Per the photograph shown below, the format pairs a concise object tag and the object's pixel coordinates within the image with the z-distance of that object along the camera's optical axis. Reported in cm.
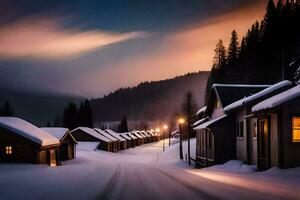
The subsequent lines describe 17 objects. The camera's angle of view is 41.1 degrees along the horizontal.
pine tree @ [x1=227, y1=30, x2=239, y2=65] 9902
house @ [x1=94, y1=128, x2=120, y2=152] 8937
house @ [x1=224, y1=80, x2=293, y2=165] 2784
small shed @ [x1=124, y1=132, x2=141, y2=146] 12066
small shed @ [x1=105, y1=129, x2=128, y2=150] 9951
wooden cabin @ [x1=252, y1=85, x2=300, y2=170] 2125
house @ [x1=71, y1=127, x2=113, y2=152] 8131
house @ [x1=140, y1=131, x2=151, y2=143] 14838
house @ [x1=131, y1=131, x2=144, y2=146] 12985
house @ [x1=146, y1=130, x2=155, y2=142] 16014
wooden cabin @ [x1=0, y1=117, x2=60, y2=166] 3720
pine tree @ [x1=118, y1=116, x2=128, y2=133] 15750
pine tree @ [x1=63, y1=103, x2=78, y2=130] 12912
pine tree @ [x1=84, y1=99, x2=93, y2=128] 13038
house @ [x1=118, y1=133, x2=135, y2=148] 11112
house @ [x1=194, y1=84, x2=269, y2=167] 3328
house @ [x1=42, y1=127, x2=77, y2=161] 4969
